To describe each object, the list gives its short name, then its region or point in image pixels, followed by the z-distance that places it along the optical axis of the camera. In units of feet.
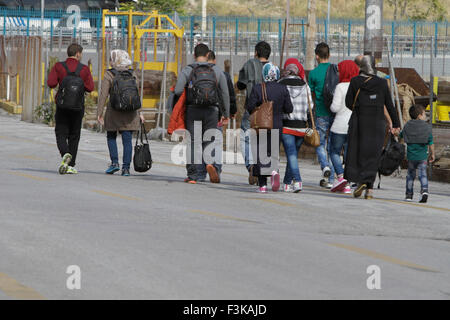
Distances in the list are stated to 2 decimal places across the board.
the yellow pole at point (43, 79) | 95.47
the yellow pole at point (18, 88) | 104.23
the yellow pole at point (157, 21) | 137.06
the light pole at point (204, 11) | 250.53
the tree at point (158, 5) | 260.62
